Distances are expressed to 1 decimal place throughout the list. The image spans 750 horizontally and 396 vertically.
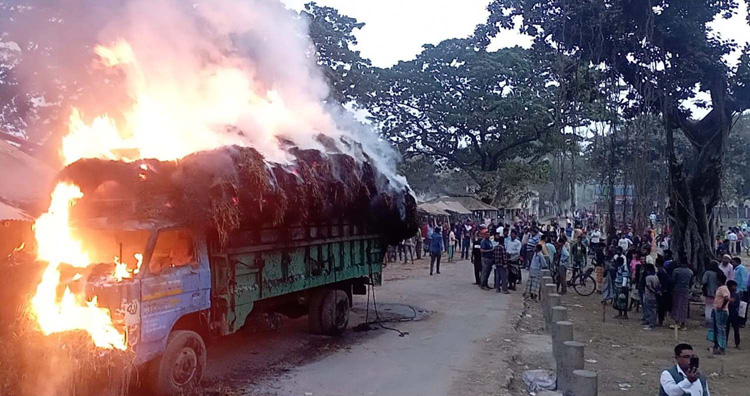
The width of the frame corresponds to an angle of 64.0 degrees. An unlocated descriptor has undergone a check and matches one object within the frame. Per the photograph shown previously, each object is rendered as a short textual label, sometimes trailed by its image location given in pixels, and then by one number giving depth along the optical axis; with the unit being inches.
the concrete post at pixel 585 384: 236.4
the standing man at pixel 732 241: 1068.7
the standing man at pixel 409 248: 987.6
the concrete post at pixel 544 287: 483.4
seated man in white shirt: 229.8
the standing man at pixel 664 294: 505.0
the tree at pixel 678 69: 628.7
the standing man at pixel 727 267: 485.9
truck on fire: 269.9
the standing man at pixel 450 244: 1028.2
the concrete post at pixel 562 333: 313.9
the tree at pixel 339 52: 943.0
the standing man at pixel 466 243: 1104.8
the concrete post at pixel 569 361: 285.0
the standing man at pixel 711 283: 470.6
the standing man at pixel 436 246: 816.3
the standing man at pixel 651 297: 500.1
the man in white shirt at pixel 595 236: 942.7
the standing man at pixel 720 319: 404.8
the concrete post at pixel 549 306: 417.1
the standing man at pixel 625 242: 780.0
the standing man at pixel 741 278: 470.6
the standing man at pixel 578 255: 715.4
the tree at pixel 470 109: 1354.6
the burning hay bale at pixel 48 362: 236.2
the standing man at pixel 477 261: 717.2
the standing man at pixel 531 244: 805.9
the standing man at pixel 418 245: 1029.8
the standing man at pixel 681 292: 491.8
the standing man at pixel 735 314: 423.8
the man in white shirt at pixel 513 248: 674.8
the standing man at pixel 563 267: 657.6
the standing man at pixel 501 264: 665.6
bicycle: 698.2
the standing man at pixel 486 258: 685.3
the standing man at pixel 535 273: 611.2
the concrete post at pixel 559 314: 359.0
